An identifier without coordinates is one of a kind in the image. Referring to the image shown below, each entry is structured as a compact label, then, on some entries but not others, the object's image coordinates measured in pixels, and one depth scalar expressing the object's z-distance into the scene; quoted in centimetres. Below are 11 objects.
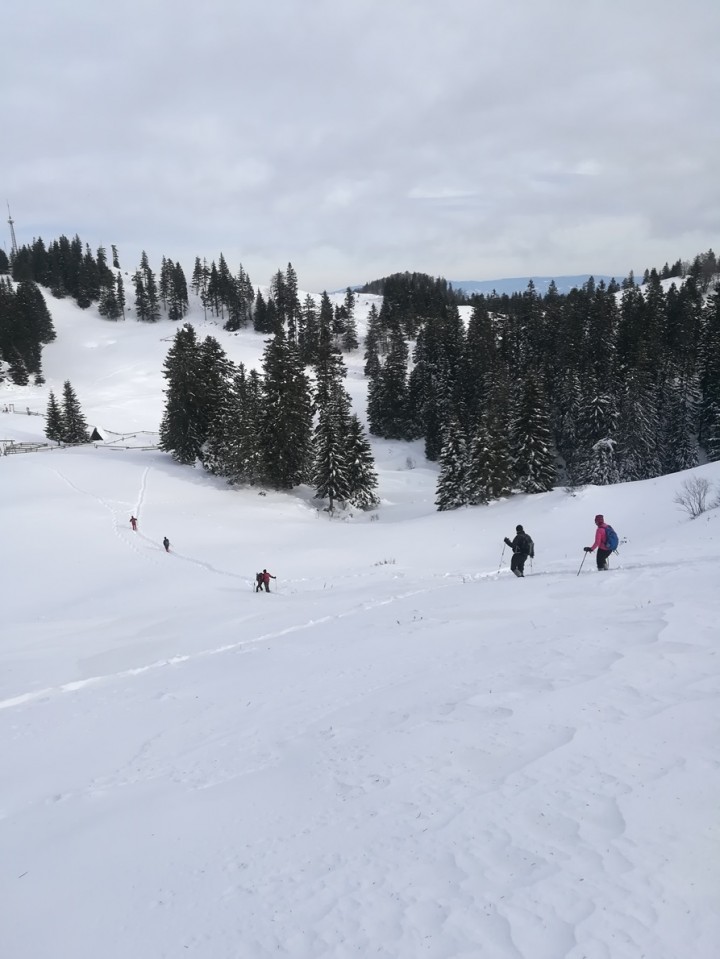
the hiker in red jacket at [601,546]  1492
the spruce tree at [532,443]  4731
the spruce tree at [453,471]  4675
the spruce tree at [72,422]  6750
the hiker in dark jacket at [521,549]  1650
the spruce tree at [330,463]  4828
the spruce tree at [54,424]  6606
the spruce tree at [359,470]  5122
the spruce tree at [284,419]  4988
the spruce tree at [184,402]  5198
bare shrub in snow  2622
